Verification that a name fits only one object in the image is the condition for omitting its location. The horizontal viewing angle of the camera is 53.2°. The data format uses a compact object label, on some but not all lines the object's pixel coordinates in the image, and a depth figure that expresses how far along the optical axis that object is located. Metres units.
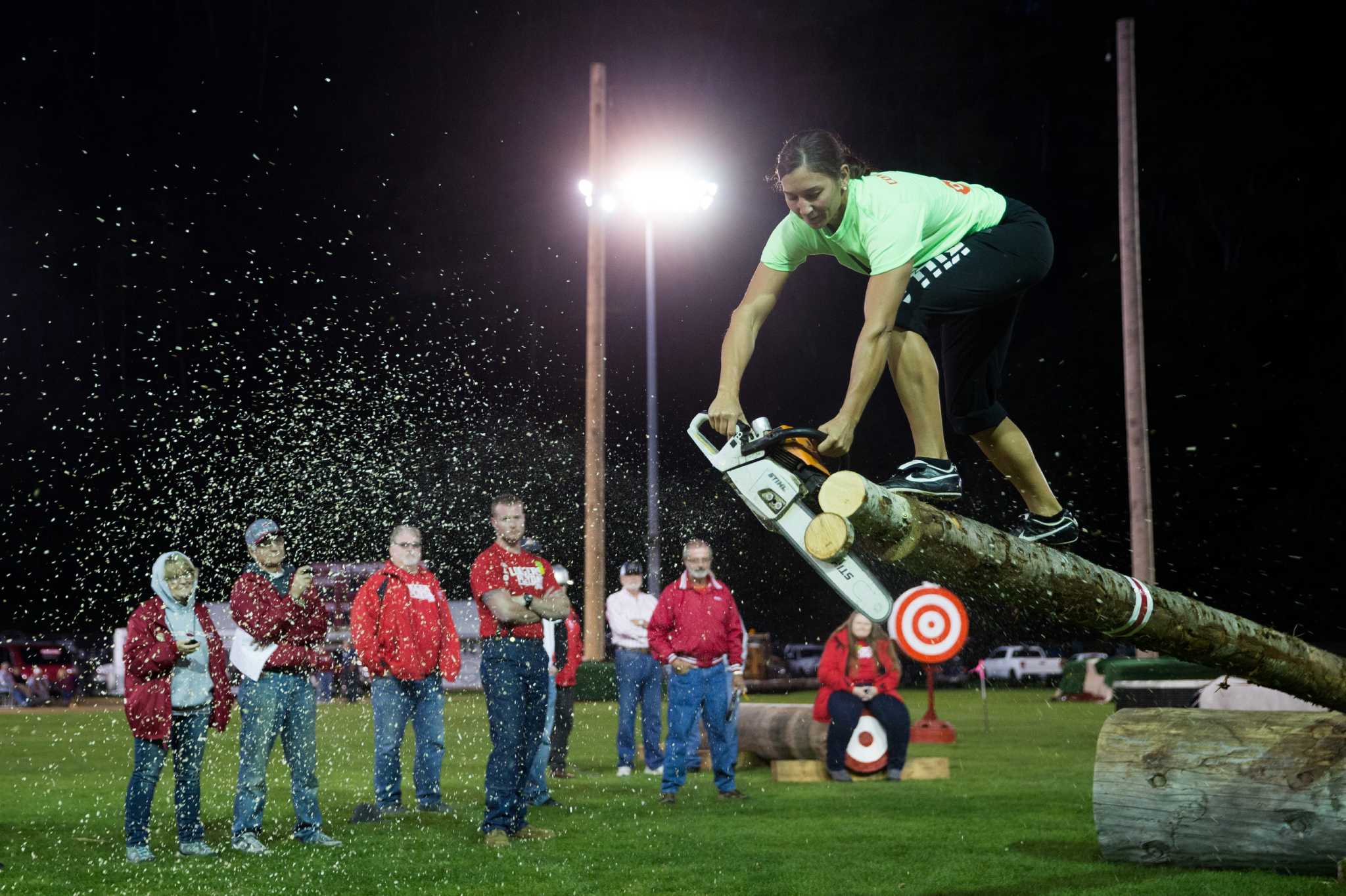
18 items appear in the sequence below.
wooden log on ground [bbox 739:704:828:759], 12.20
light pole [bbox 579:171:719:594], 20.94
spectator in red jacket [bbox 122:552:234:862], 7.57
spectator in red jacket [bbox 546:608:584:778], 11.27
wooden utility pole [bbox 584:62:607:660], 20.25
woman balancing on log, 4.55
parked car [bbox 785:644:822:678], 43.00
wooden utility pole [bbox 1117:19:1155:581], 20.23
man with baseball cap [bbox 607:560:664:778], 12.07
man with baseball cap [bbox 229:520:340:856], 7.93
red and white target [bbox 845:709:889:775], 11.52
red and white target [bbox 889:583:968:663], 12.27
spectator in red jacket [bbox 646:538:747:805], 10.15
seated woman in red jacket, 11.41
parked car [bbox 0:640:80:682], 29.34
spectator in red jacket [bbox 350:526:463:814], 9.21
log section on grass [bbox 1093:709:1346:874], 6.96
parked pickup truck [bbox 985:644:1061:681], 42.59
